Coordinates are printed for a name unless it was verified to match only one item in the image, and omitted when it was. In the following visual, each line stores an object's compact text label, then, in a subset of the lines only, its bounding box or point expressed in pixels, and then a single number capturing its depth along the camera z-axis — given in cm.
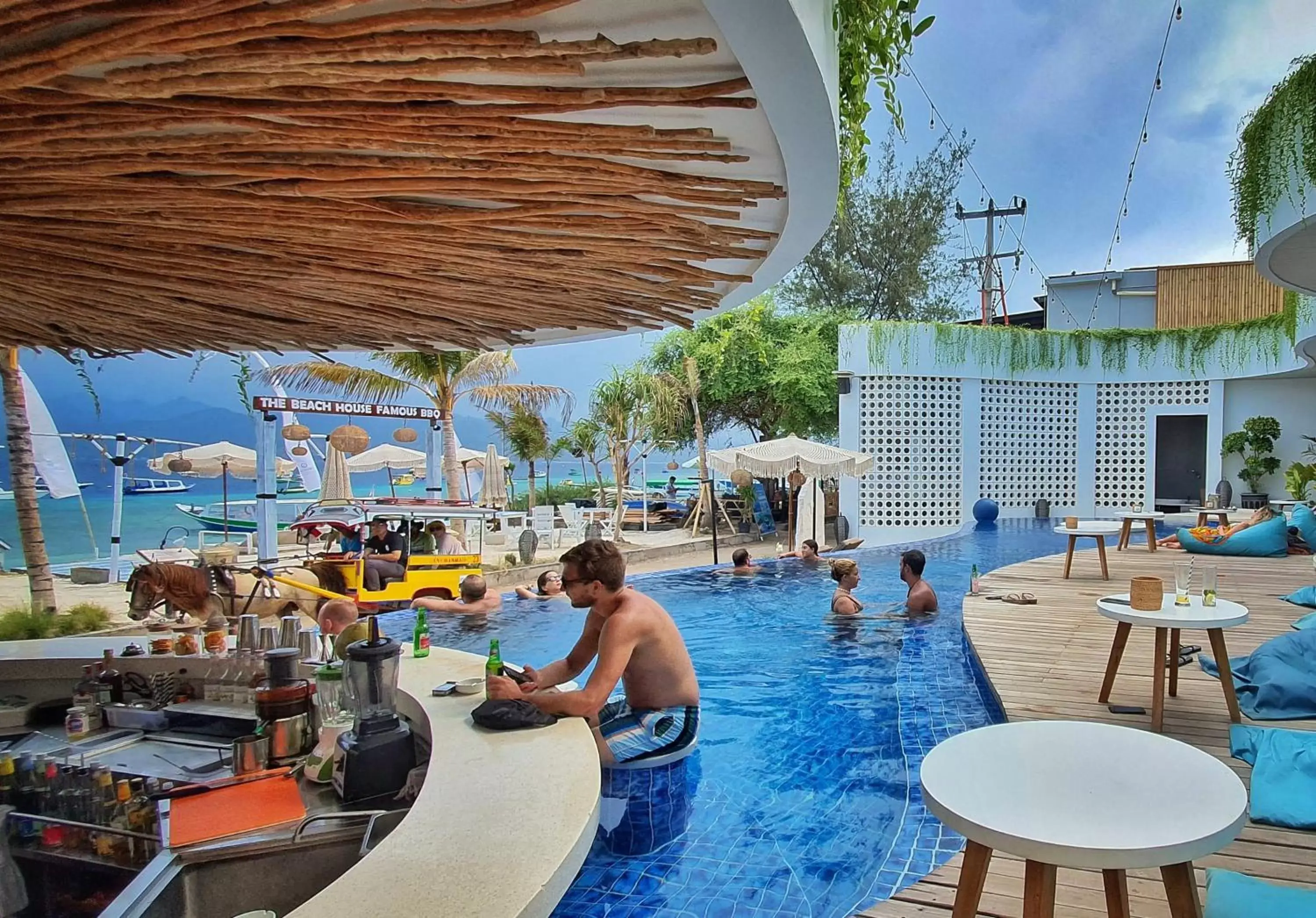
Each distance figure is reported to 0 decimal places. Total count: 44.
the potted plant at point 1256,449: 1633
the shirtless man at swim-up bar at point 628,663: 349
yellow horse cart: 867
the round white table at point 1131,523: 1052
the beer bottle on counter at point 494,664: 303
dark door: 2098
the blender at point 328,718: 238
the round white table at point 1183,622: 380
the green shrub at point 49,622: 714
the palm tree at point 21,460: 763
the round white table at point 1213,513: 1180
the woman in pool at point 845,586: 820
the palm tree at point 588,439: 2083
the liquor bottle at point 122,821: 218
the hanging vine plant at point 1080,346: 1645
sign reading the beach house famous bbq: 895
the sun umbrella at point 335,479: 1430
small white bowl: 286
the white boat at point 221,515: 2130
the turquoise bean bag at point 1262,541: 1016
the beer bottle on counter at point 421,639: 360
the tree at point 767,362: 2097
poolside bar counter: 143
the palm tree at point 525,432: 2016
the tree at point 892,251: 2584
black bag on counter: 246
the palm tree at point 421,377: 1391
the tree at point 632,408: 1934
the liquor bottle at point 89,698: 302
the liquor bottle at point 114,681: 318
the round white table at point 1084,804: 155
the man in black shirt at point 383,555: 880
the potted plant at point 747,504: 2011
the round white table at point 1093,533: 889
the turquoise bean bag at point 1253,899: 190
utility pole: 1928
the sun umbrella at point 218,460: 1744
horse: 504
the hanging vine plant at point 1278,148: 566
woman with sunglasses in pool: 943
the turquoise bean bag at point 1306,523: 1047
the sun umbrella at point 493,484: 1891
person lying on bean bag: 1062
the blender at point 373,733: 227
